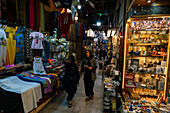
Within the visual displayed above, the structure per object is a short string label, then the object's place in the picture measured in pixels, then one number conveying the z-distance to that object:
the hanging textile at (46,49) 4.49
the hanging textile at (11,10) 2.59
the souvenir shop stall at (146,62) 3.02
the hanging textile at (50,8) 4.27
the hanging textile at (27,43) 3.85
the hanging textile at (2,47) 2.87
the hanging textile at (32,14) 3.27
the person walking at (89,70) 3.64
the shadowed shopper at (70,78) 3.45
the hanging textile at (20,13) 2.84
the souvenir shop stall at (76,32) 6.55
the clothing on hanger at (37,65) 3.88
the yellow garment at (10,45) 3.14
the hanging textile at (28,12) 3.17
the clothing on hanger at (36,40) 3.91
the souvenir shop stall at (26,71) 2.46
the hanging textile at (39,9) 3.61
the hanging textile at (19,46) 3.54
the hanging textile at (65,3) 3.90
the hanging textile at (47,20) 4.34
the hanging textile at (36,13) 3.48
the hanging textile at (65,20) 4.95
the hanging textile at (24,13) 3.00
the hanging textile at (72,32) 6.50
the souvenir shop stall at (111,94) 2.98
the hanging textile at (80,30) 6.61
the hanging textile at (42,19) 3.77
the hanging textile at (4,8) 2.47
